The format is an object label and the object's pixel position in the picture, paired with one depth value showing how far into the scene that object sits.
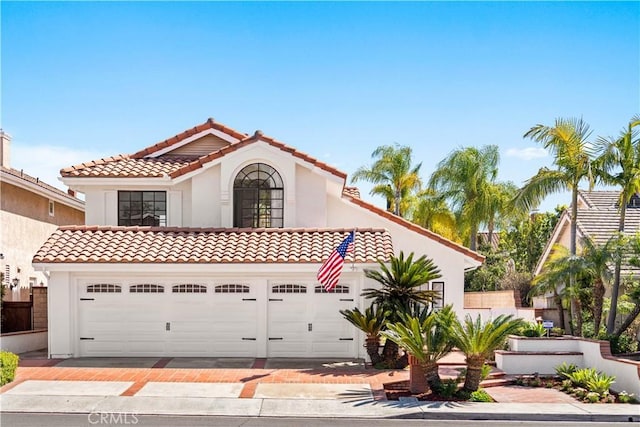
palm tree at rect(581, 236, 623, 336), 17.50
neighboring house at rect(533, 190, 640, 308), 25.28
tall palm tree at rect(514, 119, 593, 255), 18.88
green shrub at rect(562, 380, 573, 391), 14.97
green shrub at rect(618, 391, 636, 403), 13.88
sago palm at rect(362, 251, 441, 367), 16.75
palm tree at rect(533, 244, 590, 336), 18.05
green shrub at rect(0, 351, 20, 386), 14.05
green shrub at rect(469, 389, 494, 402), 13.58
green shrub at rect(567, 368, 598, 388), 14.88
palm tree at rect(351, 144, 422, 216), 42.53
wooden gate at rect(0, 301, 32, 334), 20.42
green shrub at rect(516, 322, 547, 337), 18.05
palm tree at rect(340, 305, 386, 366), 16.69
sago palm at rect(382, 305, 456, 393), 14.09
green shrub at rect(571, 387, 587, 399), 14.29
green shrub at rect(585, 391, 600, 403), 13.81
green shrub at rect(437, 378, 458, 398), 13.75
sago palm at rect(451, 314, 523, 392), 13.80
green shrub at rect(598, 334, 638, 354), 17.39
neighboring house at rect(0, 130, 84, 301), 22.62
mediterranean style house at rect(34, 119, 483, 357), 17.83
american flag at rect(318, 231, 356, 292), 16.33
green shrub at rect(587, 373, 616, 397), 14.28
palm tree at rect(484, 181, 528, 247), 38.28
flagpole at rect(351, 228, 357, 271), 17.66
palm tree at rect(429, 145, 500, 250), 38.50
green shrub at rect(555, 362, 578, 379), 15.99
